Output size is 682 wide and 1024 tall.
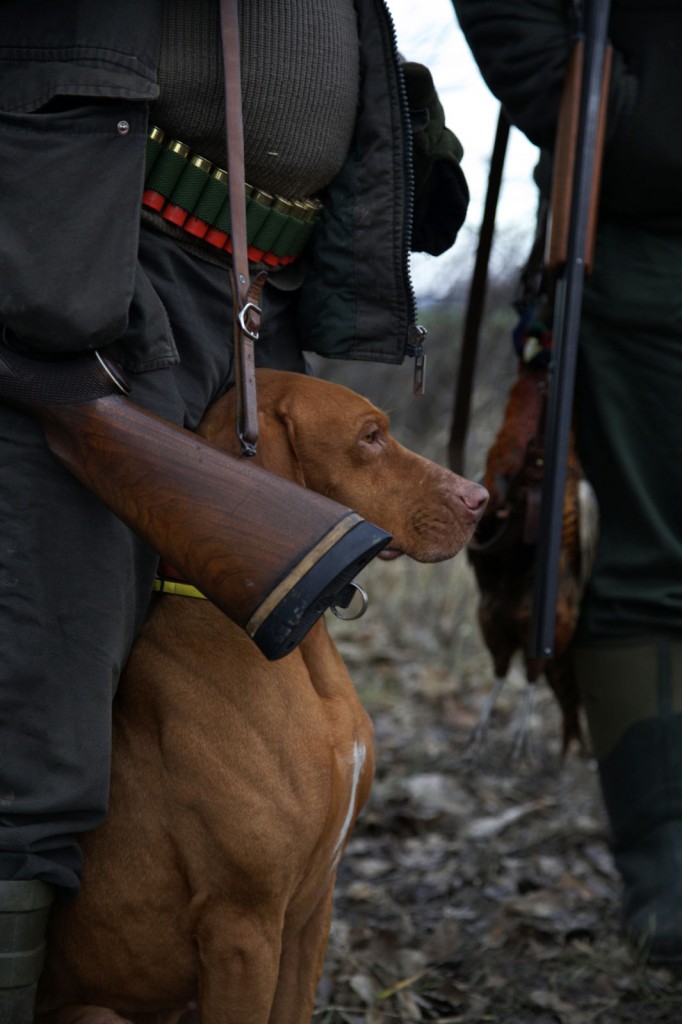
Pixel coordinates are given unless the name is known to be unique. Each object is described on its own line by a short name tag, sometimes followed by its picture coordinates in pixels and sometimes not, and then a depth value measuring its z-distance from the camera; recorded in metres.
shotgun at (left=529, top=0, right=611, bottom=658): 2.85
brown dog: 2.09
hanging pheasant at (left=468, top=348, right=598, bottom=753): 3.18
